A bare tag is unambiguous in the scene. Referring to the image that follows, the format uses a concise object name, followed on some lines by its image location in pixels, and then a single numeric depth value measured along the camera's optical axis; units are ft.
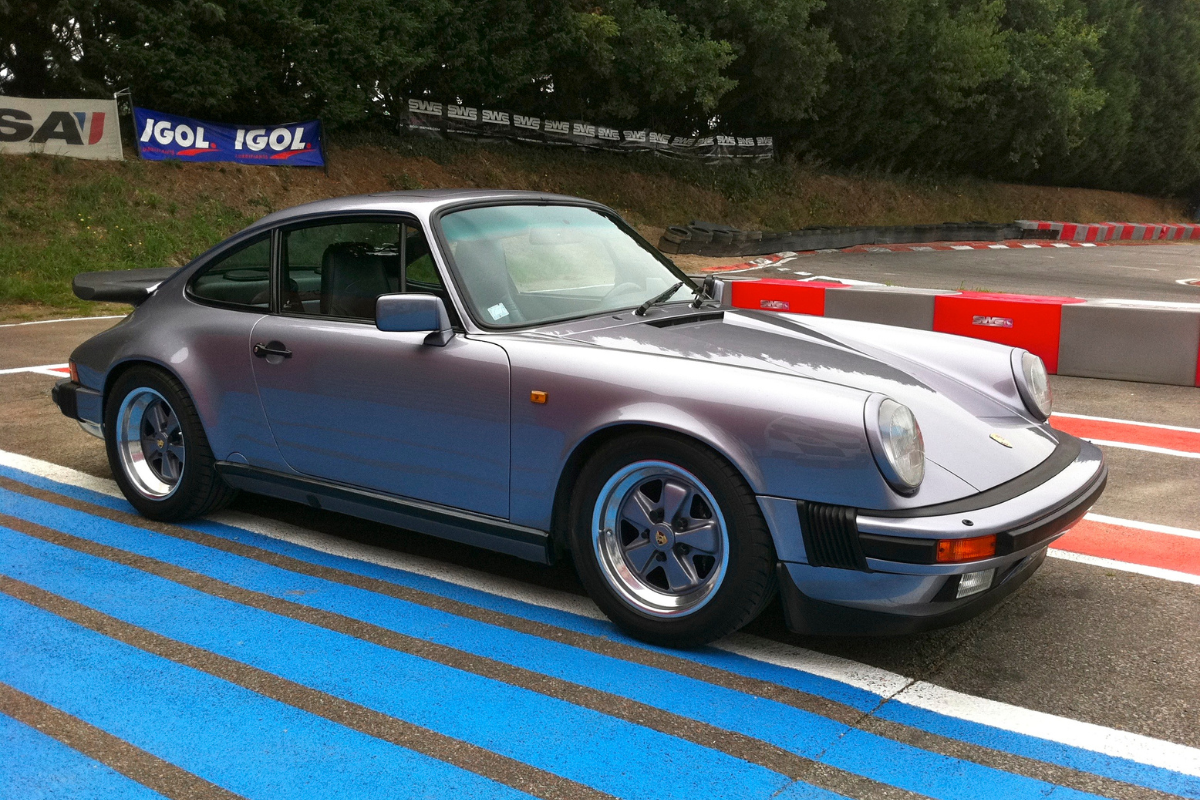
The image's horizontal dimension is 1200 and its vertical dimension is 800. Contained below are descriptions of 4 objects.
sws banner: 86.94
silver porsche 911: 10.03
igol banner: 65.26
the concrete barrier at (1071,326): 27.48
